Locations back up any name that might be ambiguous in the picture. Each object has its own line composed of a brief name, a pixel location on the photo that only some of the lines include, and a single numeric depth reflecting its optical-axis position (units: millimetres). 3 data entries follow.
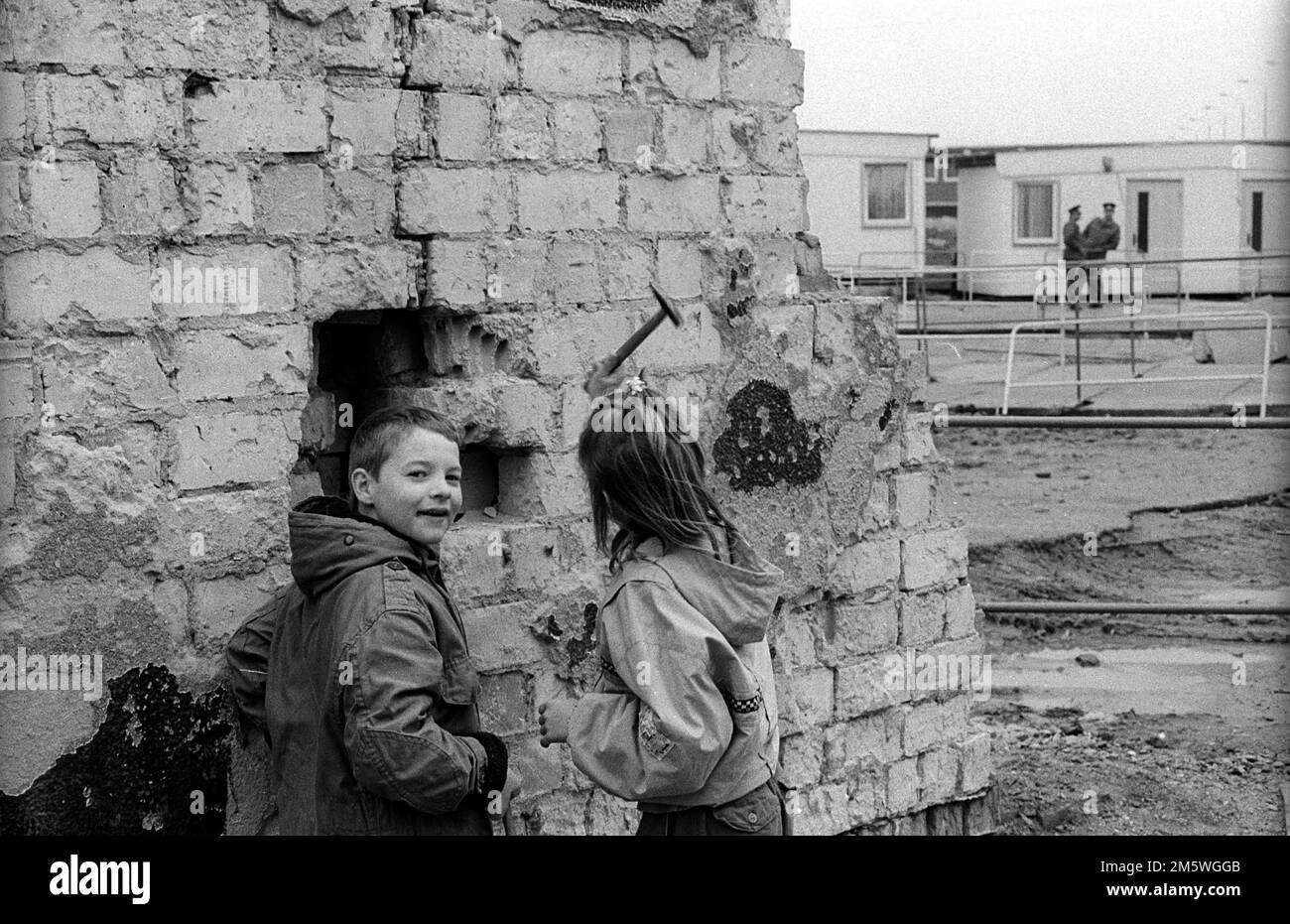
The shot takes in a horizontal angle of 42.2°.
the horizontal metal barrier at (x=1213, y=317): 11069
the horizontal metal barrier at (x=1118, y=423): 6699
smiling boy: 3635
